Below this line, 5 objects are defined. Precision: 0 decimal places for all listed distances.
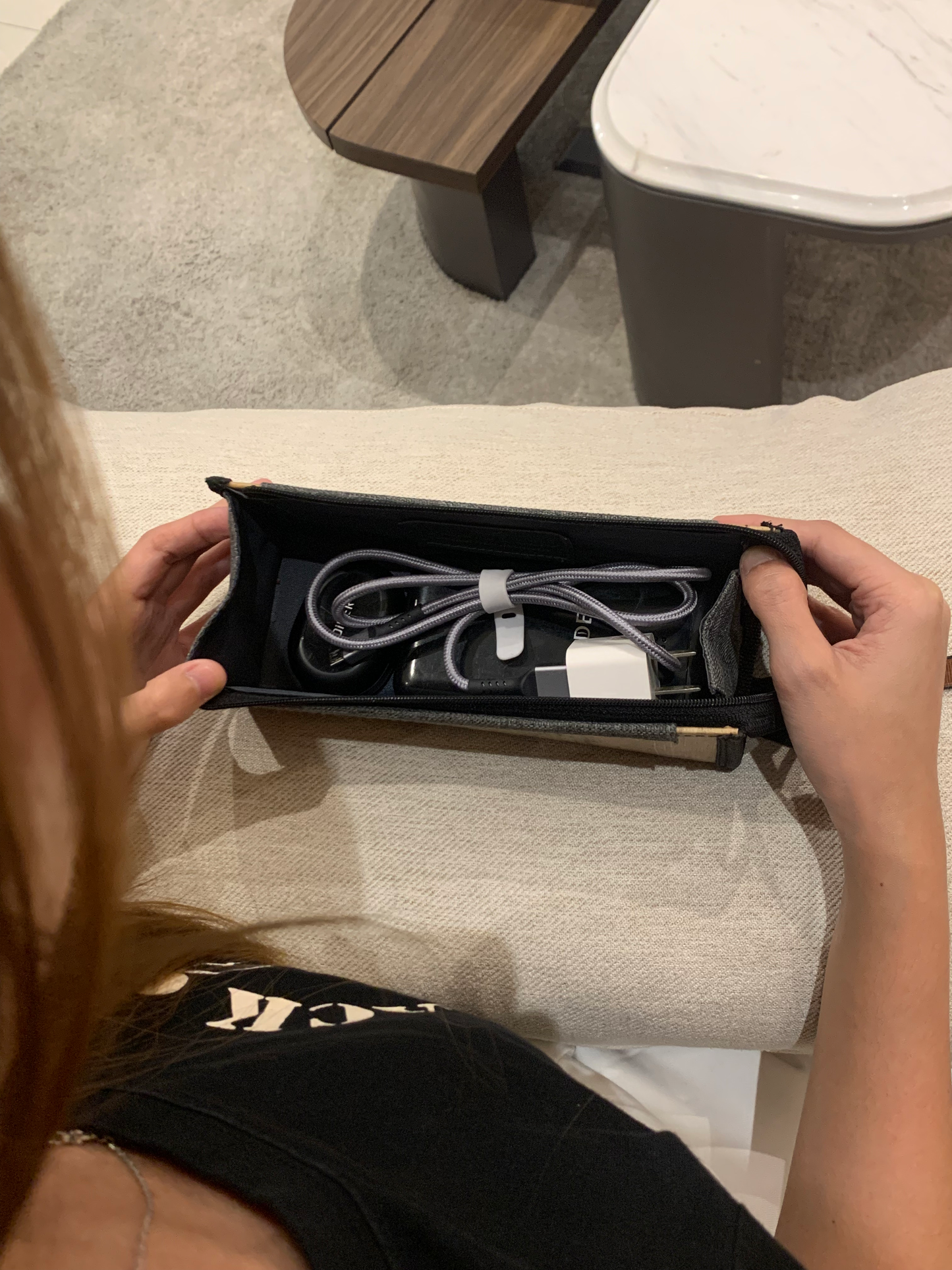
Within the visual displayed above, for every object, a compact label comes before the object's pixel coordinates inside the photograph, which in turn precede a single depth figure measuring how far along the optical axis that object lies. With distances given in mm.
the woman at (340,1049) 299
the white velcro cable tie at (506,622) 627
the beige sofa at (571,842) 580
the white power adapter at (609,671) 593
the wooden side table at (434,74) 1026
